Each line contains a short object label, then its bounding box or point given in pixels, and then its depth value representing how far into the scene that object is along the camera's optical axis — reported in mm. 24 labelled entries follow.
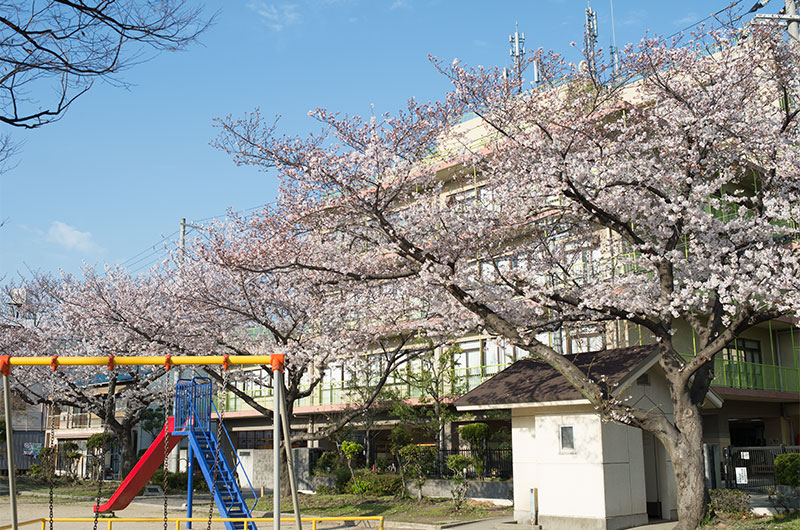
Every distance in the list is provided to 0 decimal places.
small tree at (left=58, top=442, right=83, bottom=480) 38838
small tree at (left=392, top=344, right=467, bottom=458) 27172
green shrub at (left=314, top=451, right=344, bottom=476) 28859
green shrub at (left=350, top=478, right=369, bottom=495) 23609
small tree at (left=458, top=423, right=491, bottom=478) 23702
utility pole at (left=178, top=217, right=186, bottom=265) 38281
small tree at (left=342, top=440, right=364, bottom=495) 24453
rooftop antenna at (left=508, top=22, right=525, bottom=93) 15595
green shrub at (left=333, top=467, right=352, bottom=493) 25875
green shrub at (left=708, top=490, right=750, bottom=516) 15273
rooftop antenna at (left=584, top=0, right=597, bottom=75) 14945
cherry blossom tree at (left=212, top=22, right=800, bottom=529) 13664
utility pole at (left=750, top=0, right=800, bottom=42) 14289
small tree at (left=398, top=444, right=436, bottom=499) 22625
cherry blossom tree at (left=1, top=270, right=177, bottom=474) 28516
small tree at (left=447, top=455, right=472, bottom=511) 20938
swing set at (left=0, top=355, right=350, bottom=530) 11195
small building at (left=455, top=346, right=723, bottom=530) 15523
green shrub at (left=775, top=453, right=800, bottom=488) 19328
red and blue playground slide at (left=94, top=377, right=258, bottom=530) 16844
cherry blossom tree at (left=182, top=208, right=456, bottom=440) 21031
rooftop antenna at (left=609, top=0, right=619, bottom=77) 15336
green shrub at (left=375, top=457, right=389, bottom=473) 28595
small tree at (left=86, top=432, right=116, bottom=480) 39122
